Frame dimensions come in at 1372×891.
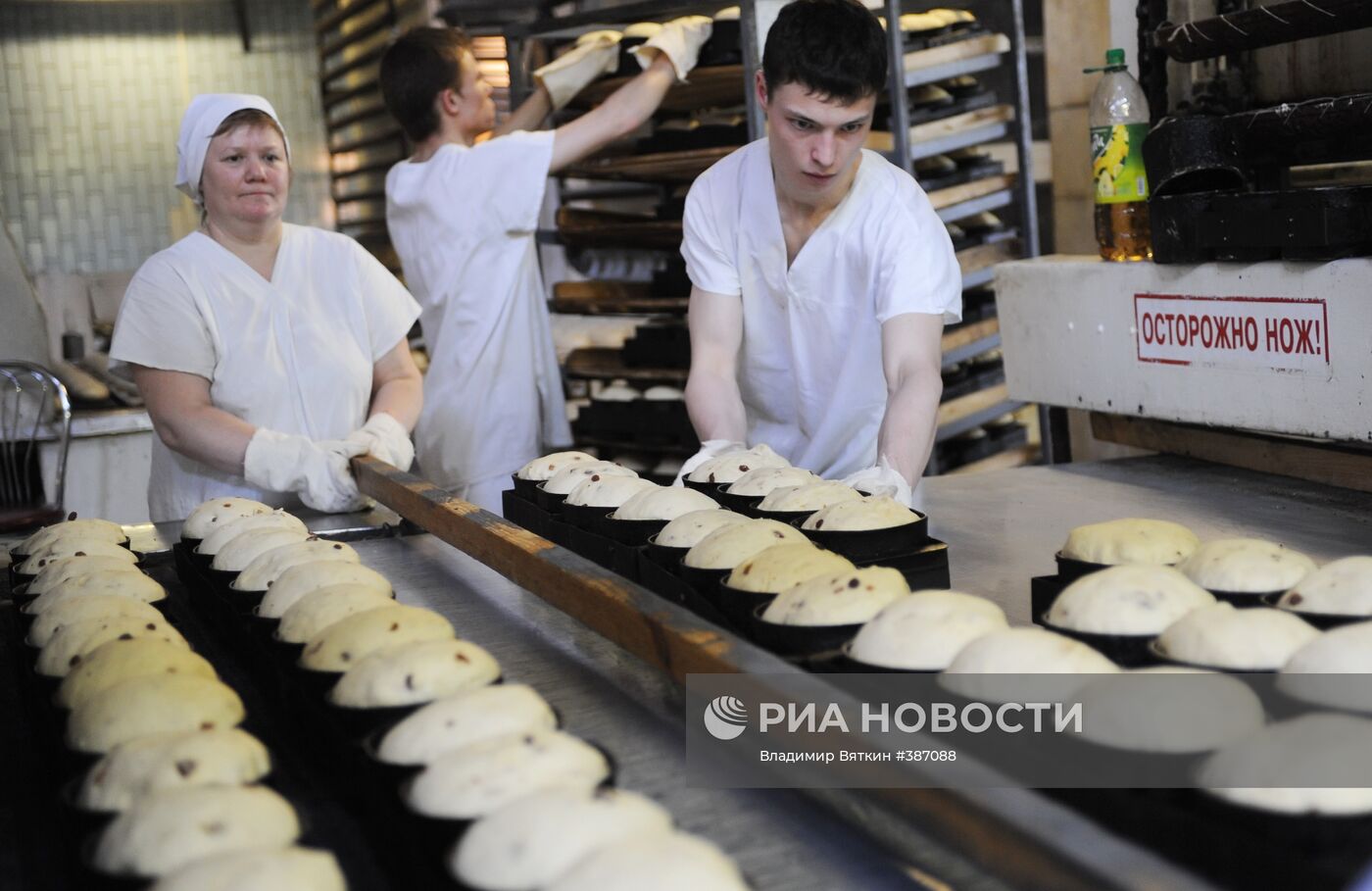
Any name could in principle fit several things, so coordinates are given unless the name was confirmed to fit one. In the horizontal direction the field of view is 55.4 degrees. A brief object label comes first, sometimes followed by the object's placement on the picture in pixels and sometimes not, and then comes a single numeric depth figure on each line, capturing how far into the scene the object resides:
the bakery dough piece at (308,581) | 1.56
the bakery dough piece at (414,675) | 1.21
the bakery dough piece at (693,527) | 1.69
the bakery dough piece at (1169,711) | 1.00
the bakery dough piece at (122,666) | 1.29
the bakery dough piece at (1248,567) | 1.41
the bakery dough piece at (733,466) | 2.10
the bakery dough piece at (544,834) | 0.91
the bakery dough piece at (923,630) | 1.20
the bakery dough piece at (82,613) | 1.52
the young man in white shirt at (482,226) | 3.61
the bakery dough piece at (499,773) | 1.00
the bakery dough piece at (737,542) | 1.57
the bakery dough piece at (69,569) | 1.76
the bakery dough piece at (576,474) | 2.08
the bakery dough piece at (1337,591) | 1.28
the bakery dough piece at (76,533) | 2.05
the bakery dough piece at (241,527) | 1.95
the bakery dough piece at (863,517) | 1.65
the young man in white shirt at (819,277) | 2.21
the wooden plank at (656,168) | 3.75
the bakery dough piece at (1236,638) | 1.17
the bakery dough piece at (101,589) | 1.65
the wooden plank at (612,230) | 3.90
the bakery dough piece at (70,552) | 1.92
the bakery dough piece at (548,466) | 2.22
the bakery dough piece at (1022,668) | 1.12
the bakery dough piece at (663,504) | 1.83
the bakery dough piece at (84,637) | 1.41
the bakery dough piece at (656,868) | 0.87
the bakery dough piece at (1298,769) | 0.90
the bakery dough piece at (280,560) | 1.70
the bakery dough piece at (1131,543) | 1.54
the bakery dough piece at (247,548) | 1.82
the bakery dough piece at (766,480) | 1.99
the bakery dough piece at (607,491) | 1.95
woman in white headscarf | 2.56
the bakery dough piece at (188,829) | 0.96
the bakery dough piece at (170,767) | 1.06
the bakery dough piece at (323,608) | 1.44
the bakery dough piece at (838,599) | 1.31
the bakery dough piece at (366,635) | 1.31
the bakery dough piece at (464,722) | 1.10
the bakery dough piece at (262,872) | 0.89
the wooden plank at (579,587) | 1.24
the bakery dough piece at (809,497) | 1.83
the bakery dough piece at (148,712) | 1.18
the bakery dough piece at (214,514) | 2.04
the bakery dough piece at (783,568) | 1.44
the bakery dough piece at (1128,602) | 1.28
